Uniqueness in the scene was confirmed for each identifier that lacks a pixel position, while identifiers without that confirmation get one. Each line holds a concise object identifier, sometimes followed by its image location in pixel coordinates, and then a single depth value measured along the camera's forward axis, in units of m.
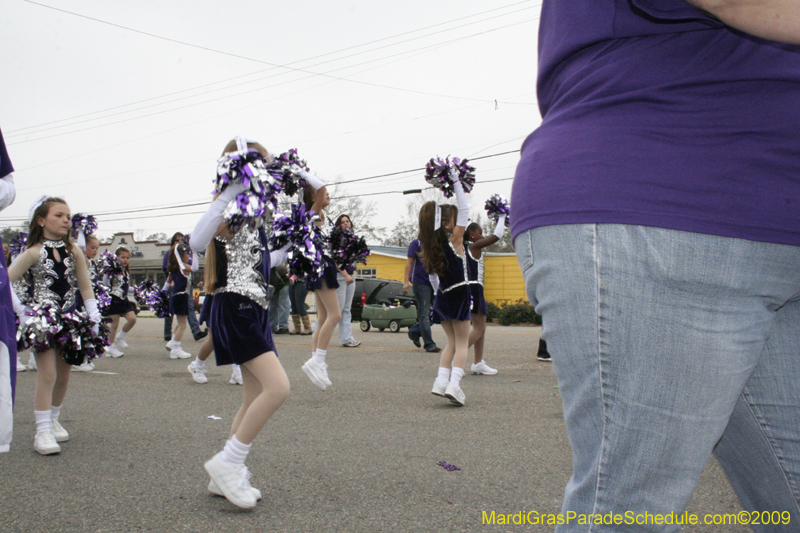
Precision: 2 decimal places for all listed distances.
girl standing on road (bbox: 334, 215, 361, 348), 8.25
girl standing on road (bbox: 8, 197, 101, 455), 4.52
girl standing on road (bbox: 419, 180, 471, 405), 6.09
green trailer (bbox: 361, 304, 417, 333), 16.47
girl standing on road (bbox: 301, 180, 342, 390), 6.13
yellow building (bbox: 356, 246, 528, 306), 30.72
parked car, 19.78
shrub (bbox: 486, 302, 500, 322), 22.16
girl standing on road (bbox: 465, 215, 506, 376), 7.01
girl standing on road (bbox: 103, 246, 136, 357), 10.27
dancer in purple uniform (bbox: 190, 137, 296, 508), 3.29
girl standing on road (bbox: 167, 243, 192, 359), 10.32
